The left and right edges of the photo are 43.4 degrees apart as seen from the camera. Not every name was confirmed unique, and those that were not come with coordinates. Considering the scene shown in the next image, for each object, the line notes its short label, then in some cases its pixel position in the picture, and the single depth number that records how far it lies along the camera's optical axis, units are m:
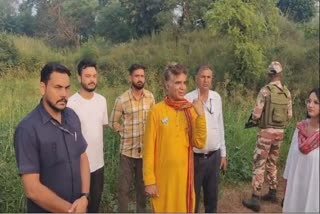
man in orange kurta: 2.62
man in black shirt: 2.03
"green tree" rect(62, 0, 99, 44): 14.85
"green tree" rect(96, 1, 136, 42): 12.56
